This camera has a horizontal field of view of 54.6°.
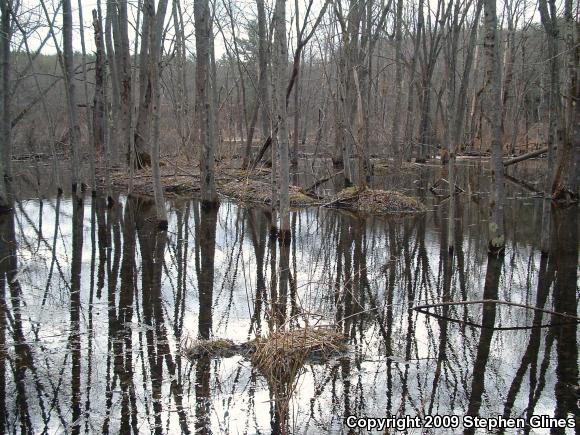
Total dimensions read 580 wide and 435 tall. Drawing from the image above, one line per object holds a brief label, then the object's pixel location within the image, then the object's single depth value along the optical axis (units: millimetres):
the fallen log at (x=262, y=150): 14934
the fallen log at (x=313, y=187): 16000
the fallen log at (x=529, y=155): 10600
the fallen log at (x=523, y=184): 18156
